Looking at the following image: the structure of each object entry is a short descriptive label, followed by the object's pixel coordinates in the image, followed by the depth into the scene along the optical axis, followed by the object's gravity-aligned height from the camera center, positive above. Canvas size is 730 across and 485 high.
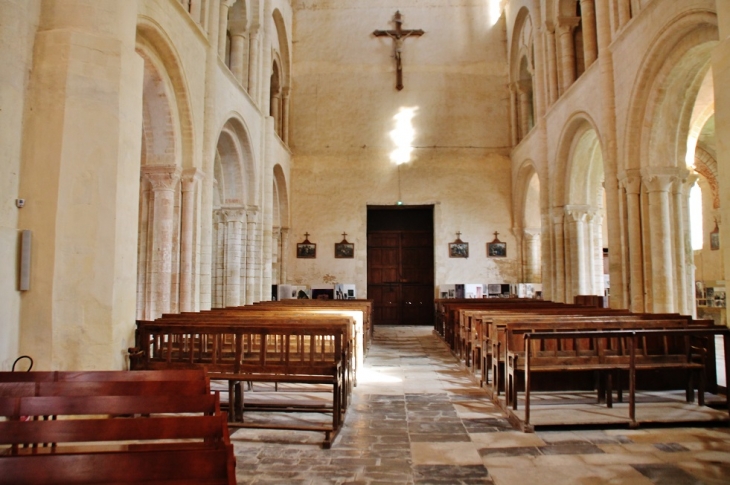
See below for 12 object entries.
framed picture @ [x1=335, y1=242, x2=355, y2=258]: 17.53 +1.07
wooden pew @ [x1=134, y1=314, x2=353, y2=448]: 4.67 -0.73
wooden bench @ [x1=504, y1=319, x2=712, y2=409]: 5.09 -0.72
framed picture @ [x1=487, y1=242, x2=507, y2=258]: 17.44 +1.06
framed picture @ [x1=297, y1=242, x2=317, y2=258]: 17.58 +1.07
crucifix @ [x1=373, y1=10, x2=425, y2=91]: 18.03 +8.31
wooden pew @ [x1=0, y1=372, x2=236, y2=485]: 1.90 -0.59
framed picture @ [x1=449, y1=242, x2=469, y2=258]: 17.50 +1.06
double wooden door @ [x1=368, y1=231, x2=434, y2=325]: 18.52 +0.19
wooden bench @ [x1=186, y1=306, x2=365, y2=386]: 6.77 -0.43
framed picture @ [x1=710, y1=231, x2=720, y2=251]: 17.27 +1.34
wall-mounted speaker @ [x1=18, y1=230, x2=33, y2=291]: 4.46 +0.20
